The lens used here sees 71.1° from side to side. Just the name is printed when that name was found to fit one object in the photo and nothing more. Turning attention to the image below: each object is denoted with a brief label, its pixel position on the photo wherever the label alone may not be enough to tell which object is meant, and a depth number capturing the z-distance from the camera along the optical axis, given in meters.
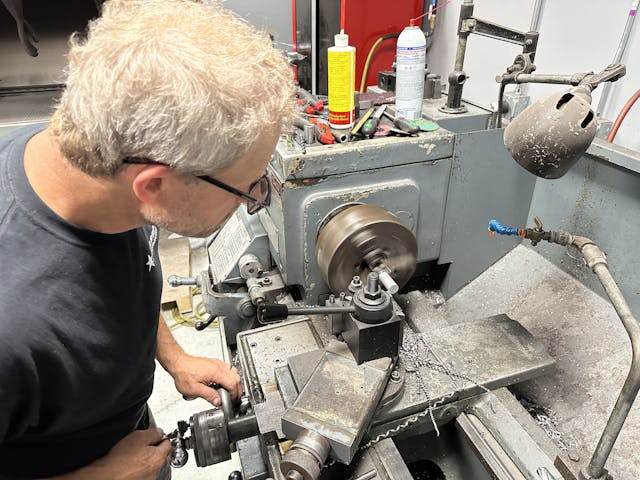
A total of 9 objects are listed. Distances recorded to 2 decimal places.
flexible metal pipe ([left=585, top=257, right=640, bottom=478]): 0.61
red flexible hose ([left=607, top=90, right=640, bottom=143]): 1.18
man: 0.55
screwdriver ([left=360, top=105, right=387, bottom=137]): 1.15
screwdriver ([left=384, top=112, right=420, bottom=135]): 1.16
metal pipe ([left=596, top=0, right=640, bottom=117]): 1.29
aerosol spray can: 1.13
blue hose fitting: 0.98
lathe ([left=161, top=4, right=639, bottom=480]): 0.71
